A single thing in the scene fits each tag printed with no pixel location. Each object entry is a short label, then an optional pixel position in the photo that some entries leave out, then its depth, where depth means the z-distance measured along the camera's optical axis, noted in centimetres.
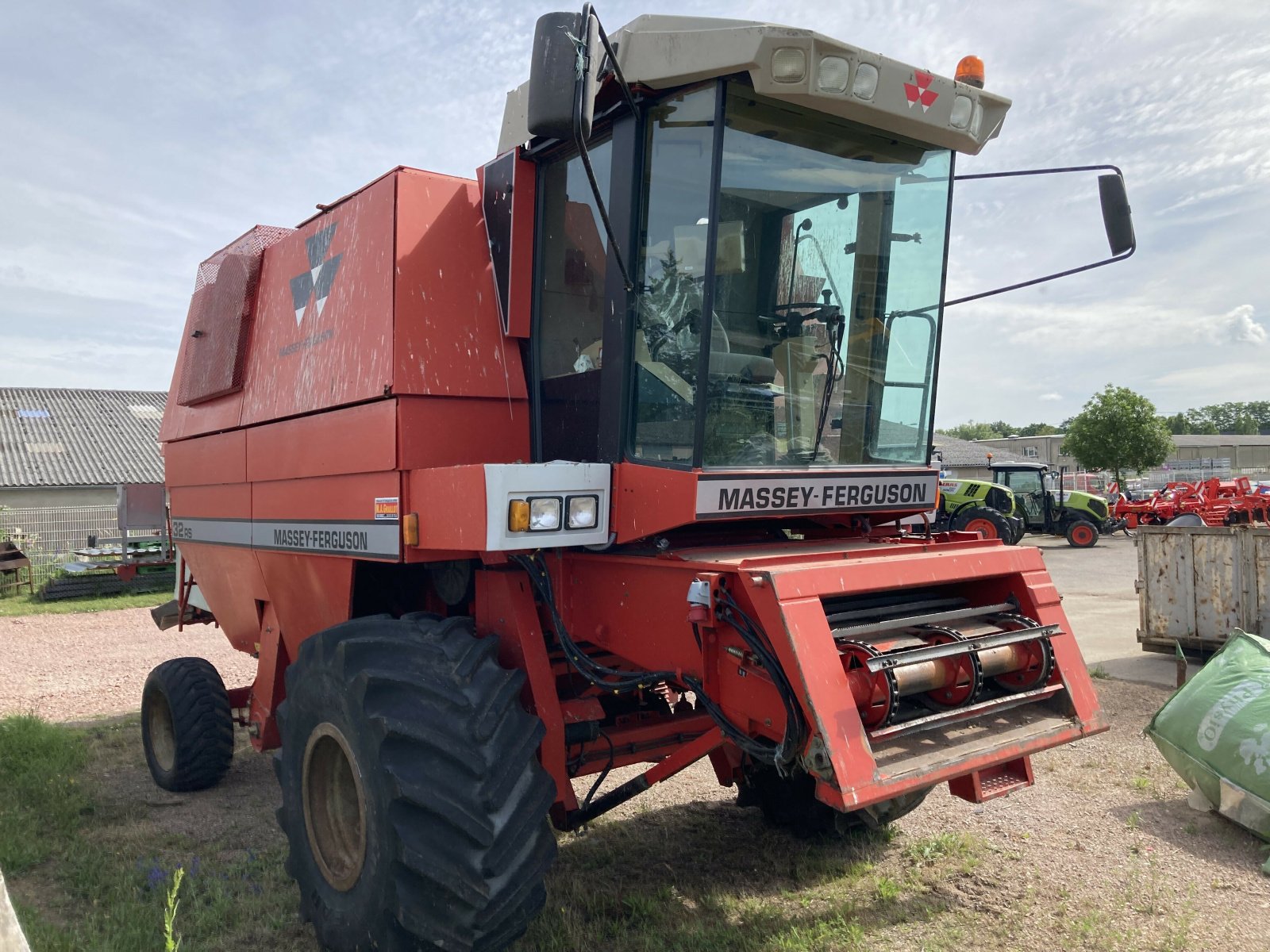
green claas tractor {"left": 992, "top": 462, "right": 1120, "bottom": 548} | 2347
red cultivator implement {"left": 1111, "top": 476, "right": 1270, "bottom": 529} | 1955
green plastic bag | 441
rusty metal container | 764
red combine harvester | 291
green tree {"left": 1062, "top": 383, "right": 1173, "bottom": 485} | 3672
